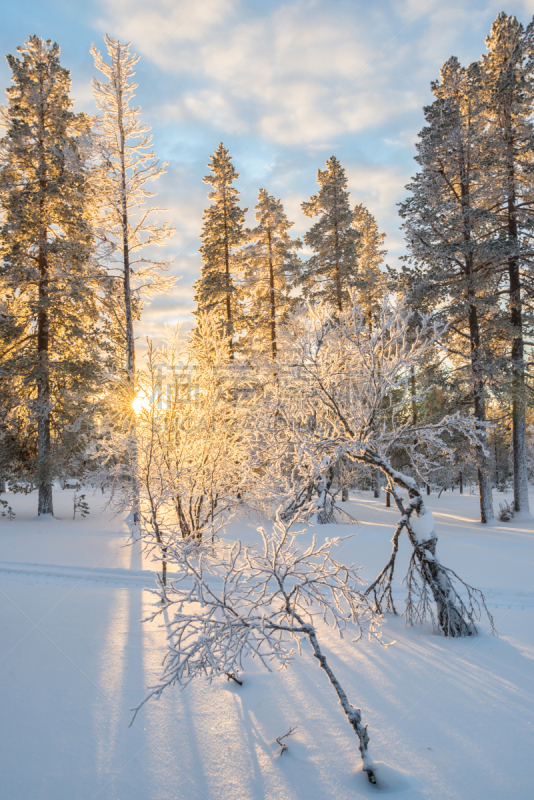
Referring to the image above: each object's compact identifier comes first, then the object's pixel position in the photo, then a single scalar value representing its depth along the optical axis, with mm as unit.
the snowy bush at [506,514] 13664
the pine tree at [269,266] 18531
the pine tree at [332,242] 17641
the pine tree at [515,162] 12571
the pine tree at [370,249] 22203
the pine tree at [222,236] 18594
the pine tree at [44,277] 12977
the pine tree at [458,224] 12461
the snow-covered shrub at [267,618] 2537
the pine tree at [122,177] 12797
